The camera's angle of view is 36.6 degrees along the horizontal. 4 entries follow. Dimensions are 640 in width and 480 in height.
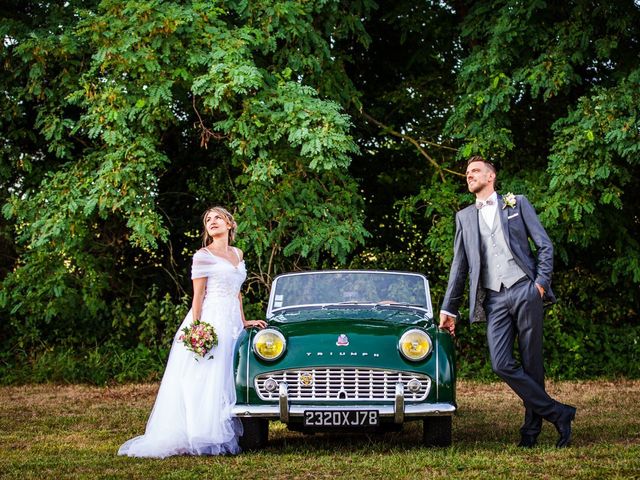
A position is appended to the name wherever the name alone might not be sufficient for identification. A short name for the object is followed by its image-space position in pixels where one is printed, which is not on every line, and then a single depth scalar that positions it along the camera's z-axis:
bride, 6.95
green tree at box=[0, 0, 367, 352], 10.73
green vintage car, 6.64
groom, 6.76
